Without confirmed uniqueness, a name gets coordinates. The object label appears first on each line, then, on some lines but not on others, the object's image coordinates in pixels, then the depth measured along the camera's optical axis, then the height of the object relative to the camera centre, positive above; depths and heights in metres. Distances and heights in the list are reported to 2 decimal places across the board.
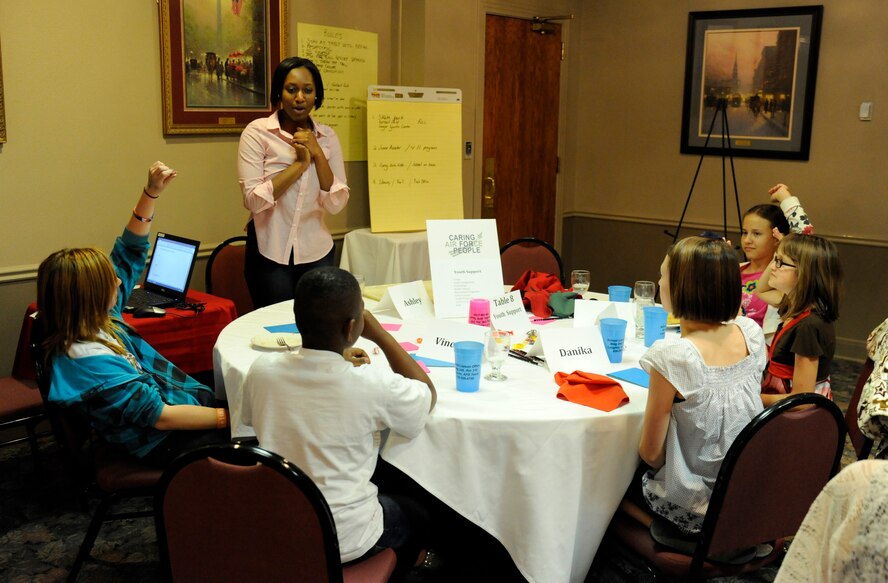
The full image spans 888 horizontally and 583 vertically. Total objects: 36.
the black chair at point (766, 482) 1.94 -0.75
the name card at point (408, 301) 3.04 -0.54
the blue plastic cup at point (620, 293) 3.20 -0.51
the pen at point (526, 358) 2.59 -0.62
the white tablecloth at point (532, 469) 2.12 -0.78
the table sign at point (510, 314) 2.92 -0.55
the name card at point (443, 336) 2.63 -0.59
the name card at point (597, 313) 2.94 -0.55
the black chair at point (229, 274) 4.07 -0.60
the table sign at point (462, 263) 3.07 -0.40
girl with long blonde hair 2.29 -0.60
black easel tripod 5.88 +0.09
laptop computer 3.60 -0.54
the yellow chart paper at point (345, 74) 4.98 +0.44
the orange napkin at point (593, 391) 2.21 -0.62
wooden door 6.02 +0.17
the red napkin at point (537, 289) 3.16 -0.51
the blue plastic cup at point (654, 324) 2.78 -0.54
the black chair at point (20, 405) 3.11 -0.94
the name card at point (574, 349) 2.49 -0.57
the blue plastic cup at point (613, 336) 2.58 -0.54
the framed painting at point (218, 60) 4.23 +0.44
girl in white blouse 2.06 -0.56
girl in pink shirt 3.43 -0.32
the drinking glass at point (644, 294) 2.95 -0.47
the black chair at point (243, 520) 1.61 -0.70
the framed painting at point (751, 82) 5.59 +0.49
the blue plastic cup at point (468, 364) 2.26 -0.56
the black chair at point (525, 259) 4.17 -0.51
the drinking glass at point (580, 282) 3.24 -0.48
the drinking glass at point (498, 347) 2.36 -0.53
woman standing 3.78 -0.16
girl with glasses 2.51 -0.47
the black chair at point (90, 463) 2.34 -0.90
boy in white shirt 1.85 -0.55
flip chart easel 5.13 -0.04
